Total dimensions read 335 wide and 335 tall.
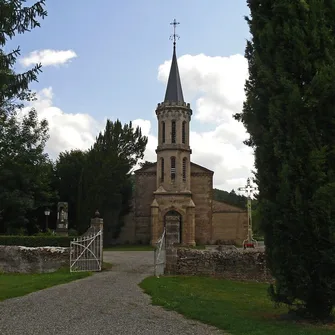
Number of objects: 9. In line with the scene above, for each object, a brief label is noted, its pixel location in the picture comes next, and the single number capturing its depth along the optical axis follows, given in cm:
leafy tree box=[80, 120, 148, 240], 4019
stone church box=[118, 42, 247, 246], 4353
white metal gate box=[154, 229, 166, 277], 1647
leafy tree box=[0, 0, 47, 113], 949
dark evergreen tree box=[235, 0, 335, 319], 802
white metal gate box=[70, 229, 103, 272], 1804
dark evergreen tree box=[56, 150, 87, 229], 4431
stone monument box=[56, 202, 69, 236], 2788
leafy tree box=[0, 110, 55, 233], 3456
